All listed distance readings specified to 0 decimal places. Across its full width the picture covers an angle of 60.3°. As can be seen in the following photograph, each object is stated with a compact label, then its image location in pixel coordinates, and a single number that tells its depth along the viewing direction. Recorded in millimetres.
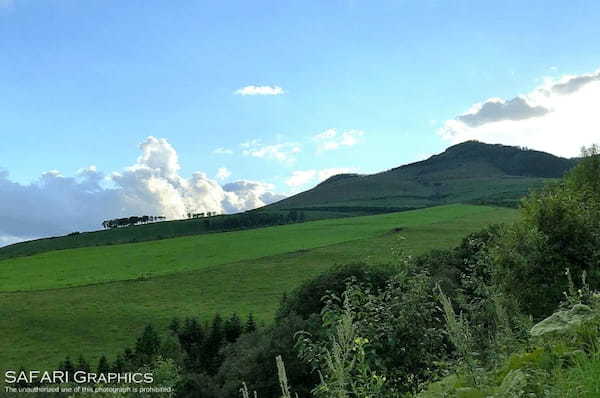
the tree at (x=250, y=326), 56406
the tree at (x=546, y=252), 24719
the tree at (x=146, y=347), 51562
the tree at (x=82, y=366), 49531
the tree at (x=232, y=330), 55944
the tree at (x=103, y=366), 48969
